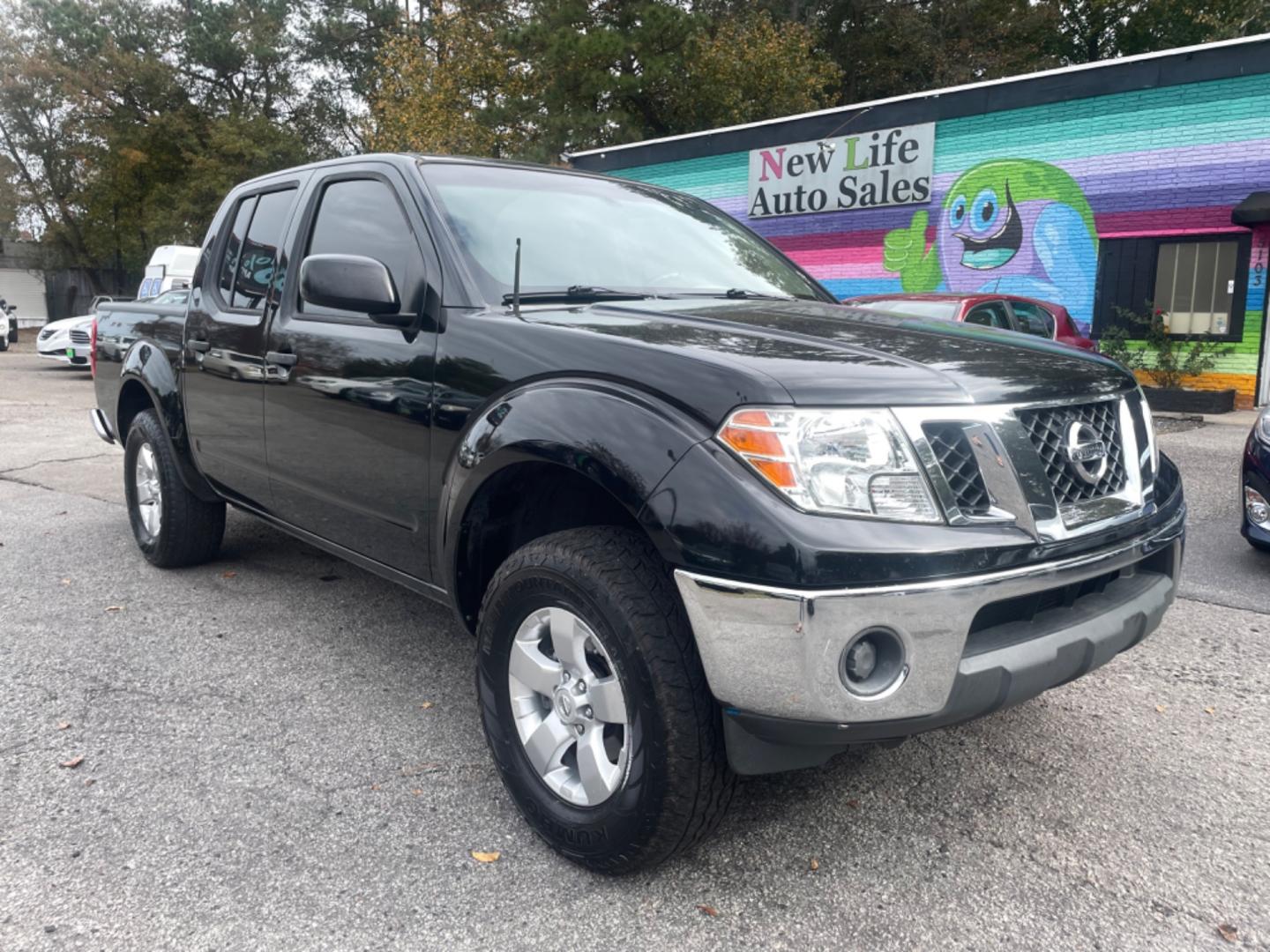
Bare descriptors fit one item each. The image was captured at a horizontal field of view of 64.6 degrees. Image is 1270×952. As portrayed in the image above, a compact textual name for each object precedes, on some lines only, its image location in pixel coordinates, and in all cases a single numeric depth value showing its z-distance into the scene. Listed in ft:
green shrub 43.24
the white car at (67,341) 58.70
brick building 43.04
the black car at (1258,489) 16.17
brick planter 41.11
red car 28.09
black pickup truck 6.81
